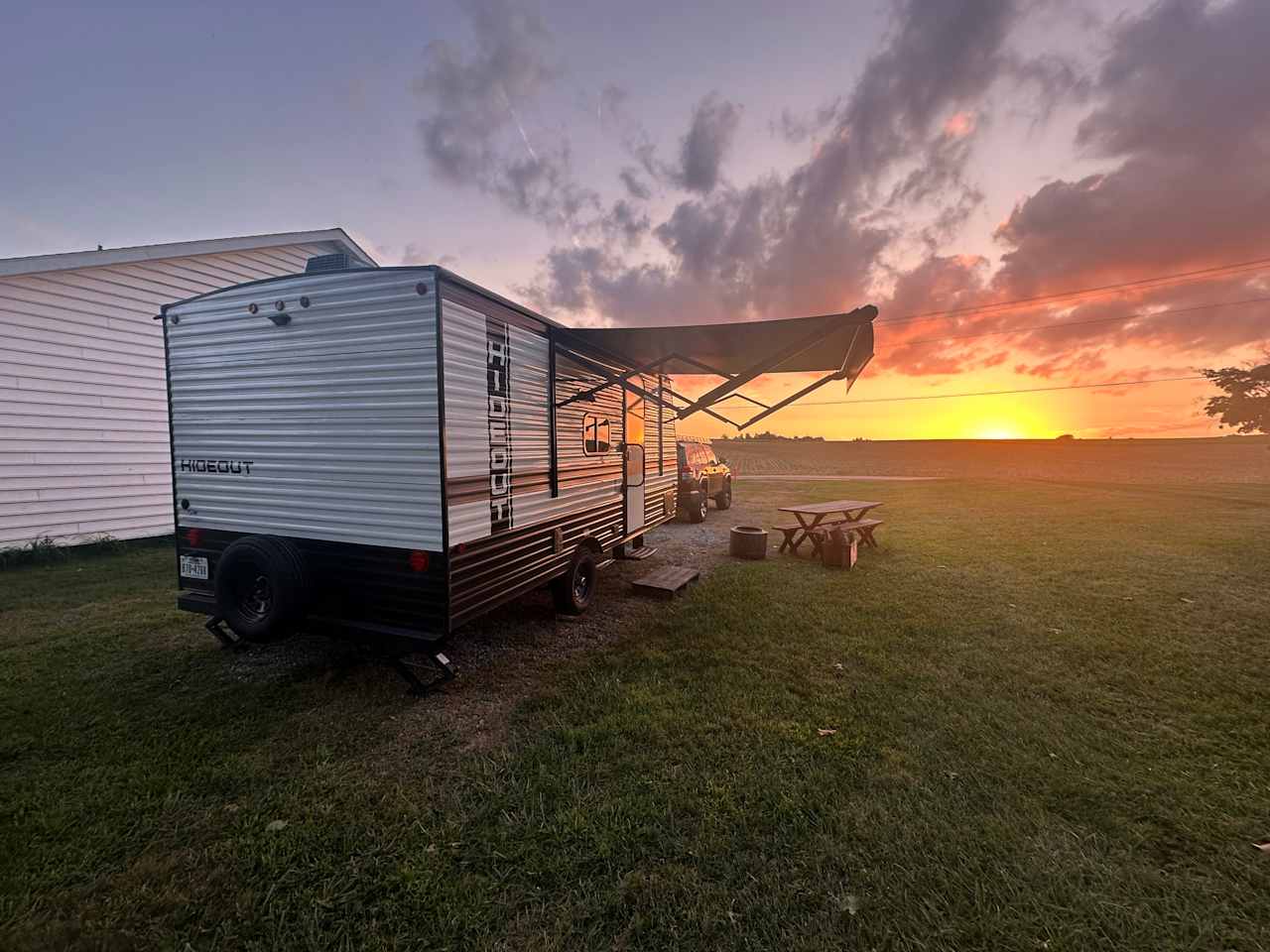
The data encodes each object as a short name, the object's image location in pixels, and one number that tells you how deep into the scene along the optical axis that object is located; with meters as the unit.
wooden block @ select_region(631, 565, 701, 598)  6.83
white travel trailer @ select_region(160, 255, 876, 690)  3.82
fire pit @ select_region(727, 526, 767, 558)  9.09
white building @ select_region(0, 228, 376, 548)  8.03
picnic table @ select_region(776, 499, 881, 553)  9.39
